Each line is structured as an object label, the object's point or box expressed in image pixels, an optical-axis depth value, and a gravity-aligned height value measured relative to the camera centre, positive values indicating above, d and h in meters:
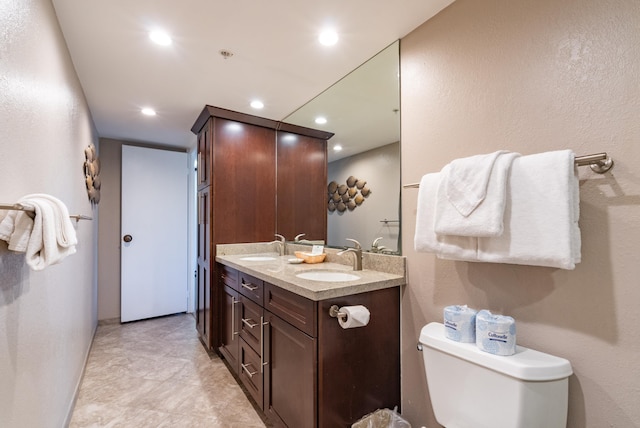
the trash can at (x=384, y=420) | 1.41 -0.96
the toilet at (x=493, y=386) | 0.95 -0.57
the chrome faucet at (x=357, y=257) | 1.80 -0.23
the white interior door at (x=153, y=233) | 3.58 -0.17
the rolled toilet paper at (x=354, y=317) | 1.30 -0.42
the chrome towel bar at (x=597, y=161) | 0.92 +0.17
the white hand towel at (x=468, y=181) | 1.06 +0.14
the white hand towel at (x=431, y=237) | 1.15 -0.07
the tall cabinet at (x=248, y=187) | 2.57 +0.29
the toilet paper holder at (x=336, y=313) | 1.32 -0.41
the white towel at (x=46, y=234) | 0.89 -0.04
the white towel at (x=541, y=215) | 0.92 +0.01
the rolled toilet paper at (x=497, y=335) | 1.03 -0.40
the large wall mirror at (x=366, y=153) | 1.72 +0.43
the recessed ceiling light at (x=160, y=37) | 1.59 +0.97
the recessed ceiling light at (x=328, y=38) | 1.59 +0.98
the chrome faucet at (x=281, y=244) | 2.78 -0.23
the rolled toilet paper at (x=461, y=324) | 1.14 -0.40
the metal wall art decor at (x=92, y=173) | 2.44 +0.41
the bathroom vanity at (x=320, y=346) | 1.32 -0.62
